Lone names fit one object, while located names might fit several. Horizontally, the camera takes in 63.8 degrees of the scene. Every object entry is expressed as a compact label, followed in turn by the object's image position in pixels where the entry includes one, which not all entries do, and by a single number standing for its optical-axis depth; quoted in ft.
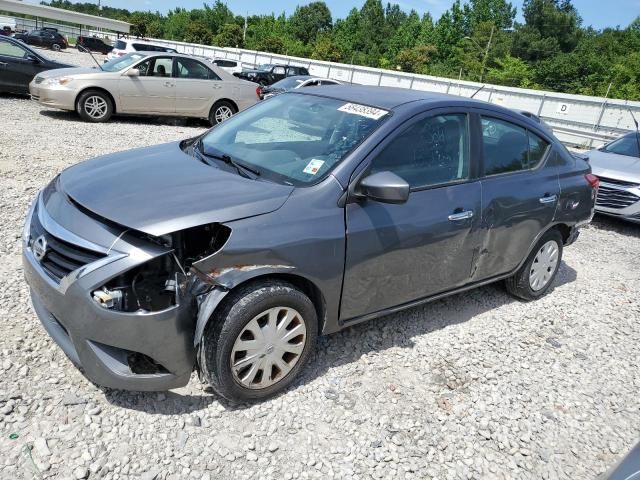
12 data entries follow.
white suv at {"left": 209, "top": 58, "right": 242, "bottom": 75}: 90.94
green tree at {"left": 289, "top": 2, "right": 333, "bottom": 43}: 238.48
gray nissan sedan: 8.39
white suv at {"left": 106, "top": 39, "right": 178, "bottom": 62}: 76.34
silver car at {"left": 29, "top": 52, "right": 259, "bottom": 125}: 33.06
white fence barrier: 67.01
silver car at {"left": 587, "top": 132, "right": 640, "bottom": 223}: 24.97
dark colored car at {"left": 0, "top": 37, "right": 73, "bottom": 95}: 37.32
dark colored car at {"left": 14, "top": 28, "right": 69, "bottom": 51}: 127.75
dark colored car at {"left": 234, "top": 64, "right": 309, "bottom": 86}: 81.71
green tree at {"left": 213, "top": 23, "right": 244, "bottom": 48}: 210.38
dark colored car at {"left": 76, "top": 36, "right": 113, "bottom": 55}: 140.56
